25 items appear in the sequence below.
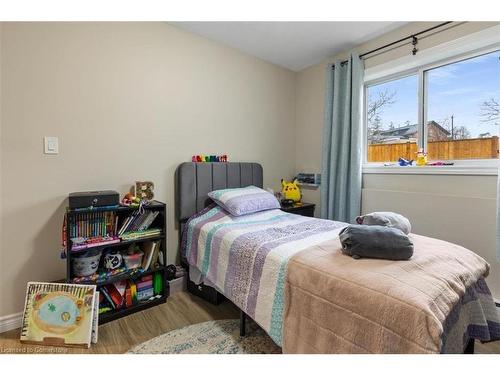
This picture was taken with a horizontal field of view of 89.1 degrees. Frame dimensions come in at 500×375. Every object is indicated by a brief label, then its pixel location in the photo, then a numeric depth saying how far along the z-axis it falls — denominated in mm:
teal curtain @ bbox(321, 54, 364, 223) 2537
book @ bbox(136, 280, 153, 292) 1964
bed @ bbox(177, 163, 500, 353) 902
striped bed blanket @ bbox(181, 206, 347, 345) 1331
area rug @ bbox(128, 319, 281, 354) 1484
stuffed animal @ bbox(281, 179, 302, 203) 2926
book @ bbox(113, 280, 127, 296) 1857
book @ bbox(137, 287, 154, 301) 1962
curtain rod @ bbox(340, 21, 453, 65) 2025
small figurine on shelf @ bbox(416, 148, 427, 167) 2229
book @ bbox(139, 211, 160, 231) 1978
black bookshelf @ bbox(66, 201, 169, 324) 1637
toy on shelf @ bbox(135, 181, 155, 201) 2043
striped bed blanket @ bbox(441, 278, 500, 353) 980
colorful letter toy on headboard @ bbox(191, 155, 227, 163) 2439
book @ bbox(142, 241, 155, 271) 1976
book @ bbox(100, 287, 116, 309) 1810
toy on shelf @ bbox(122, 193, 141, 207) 1907
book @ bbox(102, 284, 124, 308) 1836
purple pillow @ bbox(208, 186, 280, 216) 2125
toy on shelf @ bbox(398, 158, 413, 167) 2348
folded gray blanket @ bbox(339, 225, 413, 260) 1181
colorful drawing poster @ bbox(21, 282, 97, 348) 1511
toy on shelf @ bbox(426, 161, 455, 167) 2118
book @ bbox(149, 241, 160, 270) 2000
